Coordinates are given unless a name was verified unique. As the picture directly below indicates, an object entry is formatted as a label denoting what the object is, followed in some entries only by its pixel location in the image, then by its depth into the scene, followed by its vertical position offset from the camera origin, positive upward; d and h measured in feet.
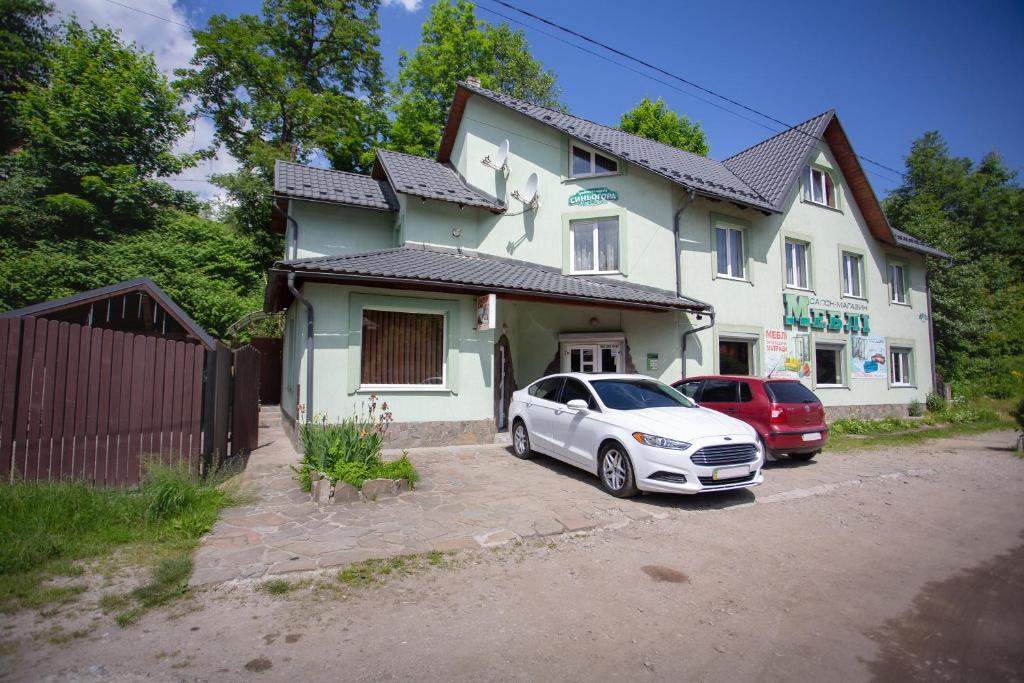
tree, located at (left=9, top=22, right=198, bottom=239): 66.59 +32.98
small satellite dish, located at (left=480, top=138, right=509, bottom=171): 44.16 +19.93
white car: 20.21 -2.85
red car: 28.60 -2.22
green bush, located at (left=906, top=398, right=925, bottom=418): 57.72 -4.17
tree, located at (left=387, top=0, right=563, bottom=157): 82.43 +55.70
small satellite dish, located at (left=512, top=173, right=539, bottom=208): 42.88 +16.16
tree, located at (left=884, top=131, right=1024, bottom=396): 71.36 +18.39
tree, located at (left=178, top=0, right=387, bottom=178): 76.69 +47.93
